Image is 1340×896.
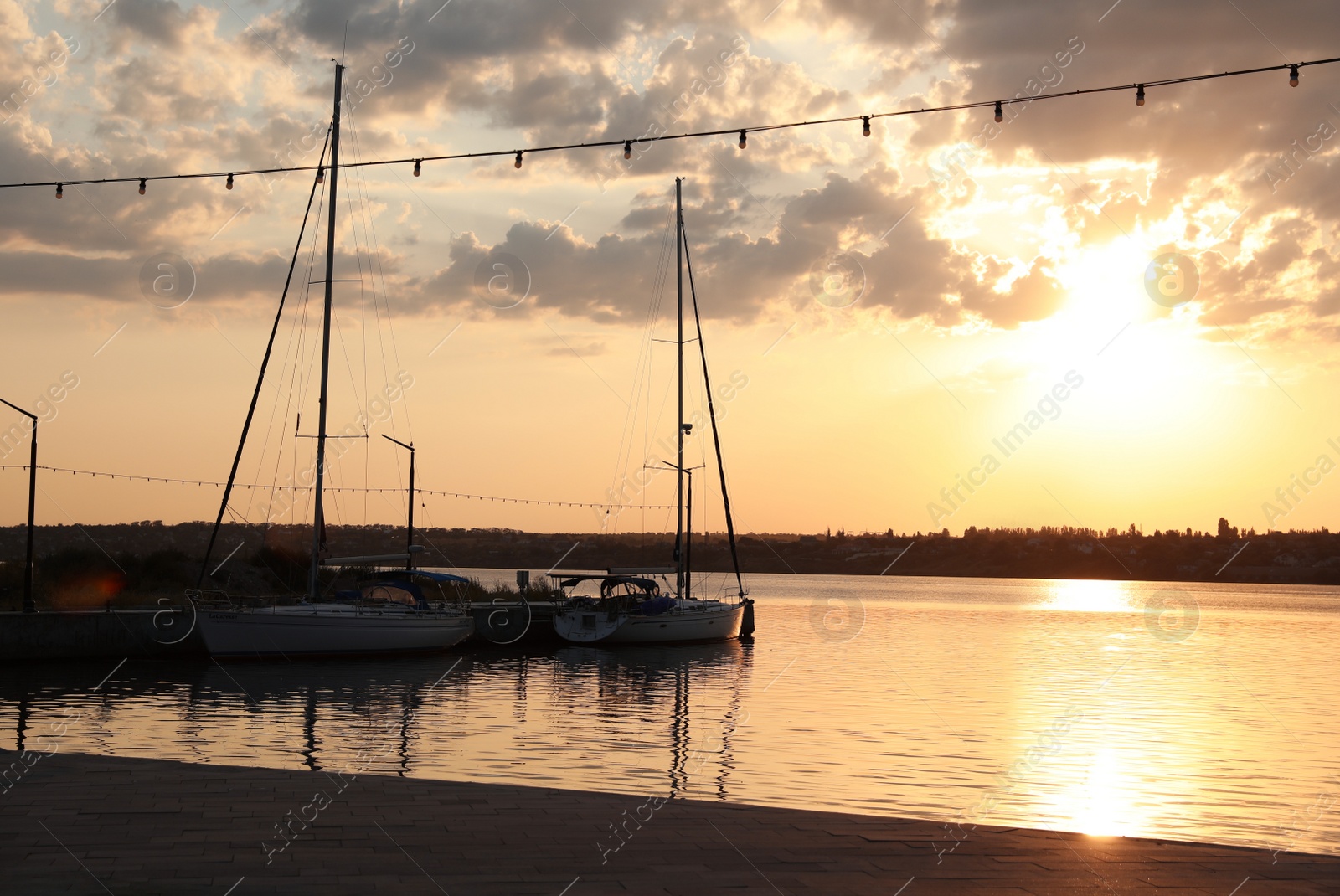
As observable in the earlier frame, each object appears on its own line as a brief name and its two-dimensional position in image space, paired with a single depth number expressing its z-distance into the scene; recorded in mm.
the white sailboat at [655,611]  49875
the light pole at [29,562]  33344
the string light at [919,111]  17016
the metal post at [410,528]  55350
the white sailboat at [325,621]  37312
